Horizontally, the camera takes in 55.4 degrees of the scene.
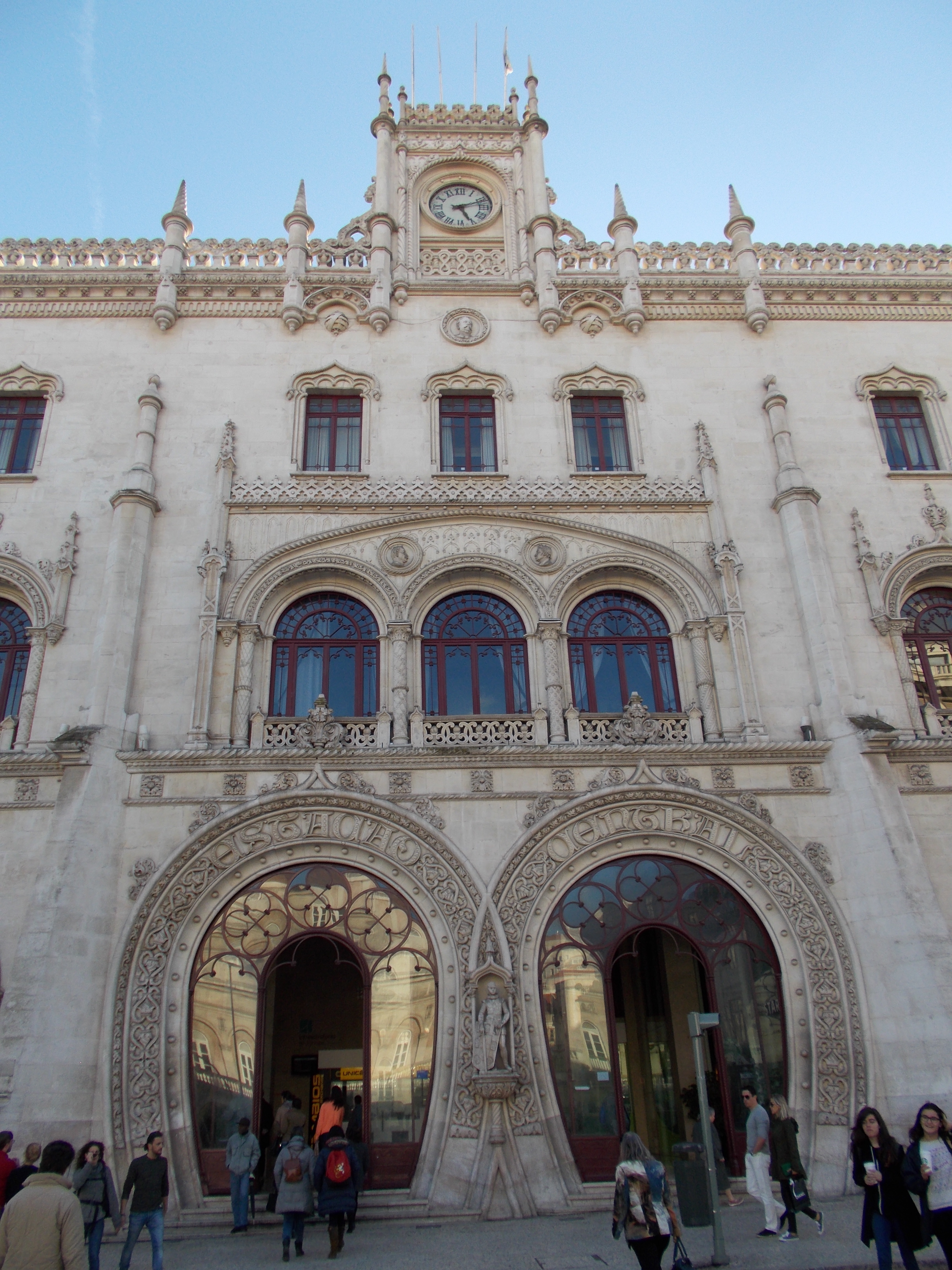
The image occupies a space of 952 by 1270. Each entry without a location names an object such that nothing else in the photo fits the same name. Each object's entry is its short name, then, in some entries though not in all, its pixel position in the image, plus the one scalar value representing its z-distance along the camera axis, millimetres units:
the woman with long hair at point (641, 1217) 8031
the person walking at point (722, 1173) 13312
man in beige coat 6285
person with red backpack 11062
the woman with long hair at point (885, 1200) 8266
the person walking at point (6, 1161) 9109
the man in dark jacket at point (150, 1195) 10242
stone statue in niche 13578
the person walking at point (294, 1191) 10992
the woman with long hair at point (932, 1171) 7980
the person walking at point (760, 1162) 11453
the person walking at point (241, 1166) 12391
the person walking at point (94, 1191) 9836
